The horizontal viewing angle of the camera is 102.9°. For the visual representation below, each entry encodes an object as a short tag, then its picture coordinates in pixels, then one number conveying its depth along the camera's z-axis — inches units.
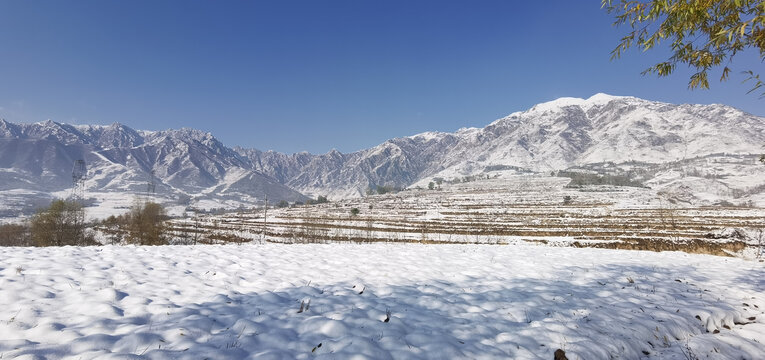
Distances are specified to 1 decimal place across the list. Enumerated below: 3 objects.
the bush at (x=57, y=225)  1705.2
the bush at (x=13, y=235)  2320.6
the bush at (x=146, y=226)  1821.1
